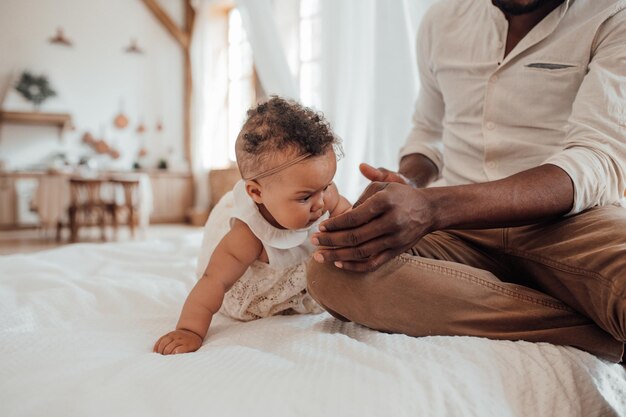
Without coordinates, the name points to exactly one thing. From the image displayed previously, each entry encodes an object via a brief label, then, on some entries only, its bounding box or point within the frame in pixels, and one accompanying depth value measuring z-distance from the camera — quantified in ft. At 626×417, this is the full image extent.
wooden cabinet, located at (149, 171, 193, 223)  22.39
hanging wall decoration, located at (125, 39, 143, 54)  22.43
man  2.48
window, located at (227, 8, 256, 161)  19.10
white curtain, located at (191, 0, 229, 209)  21.25
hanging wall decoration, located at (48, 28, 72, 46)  20.67
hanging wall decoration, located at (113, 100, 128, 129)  22.27
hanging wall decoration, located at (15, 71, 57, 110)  19.90
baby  2.93
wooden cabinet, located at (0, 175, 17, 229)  18.39
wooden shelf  19.61
